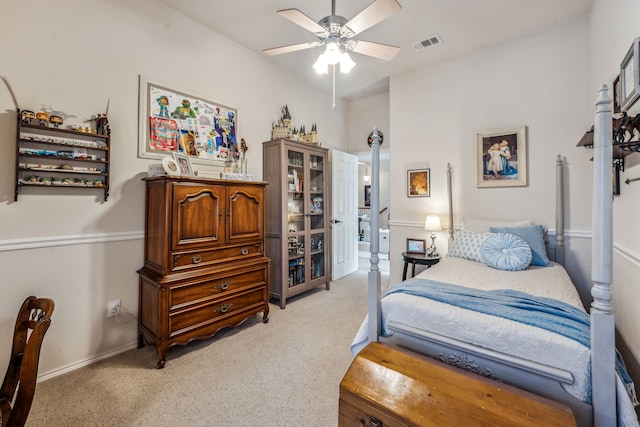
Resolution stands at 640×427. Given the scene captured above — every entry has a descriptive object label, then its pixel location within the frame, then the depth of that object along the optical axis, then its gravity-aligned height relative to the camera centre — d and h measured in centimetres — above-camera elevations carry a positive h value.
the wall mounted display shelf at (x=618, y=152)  147 +38
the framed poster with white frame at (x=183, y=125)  245 +89
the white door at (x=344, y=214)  430 +2
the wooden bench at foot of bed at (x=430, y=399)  101 -75
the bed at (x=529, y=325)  107 -54
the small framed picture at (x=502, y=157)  313 +69
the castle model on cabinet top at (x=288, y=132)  355 +115
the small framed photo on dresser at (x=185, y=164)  246 +46
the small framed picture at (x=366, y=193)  825 +68
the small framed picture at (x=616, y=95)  189 +86
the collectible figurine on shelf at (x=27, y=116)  181 +66
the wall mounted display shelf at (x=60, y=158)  184 +41
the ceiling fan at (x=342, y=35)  183 +138
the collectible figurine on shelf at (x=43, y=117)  187 +67
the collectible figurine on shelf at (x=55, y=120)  191 +67
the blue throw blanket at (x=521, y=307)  122 -49
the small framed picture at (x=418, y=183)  377 +46
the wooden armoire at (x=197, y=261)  213 -40
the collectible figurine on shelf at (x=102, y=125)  212 +70
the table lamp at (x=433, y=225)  341 -12
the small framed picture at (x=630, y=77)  139 +79
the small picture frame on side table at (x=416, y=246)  376 -42
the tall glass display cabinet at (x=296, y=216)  334 -1
